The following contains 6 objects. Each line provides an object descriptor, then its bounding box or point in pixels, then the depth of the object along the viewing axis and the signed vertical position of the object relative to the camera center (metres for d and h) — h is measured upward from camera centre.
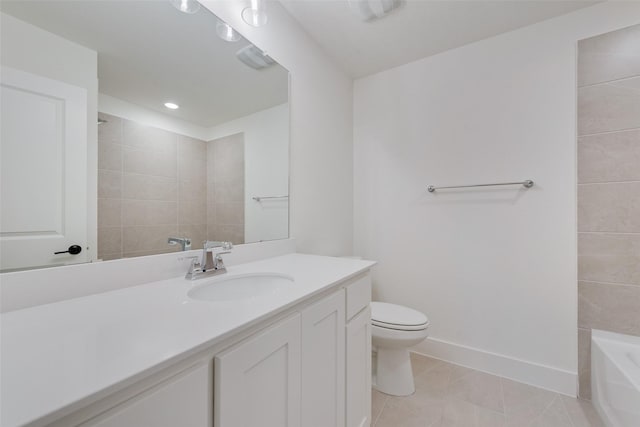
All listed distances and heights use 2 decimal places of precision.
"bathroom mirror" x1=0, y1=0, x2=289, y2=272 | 0.71 +0.30
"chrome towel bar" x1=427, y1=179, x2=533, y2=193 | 1.67 +0.19
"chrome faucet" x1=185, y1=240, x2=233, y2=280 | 1.00 -0.20
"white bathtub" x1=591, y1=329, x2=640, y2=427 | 1.12 -0.79
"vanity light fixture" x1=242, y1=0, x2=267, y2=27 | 1.27 +0.98
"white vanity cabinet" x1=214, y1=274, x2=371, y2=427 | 0.60 -0.46
